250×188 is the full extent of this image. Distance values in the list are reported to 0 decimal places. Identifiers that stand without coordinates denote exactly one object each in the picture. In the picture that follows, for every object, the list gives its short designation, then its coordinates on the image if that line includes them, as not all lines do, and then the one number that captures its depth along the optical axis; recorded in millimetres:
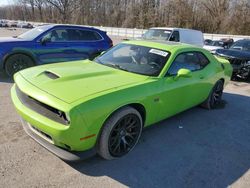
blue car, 5283
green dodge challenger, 2170
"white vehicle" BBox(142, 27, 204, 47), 8669
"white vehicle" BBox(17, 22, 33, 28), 42052
